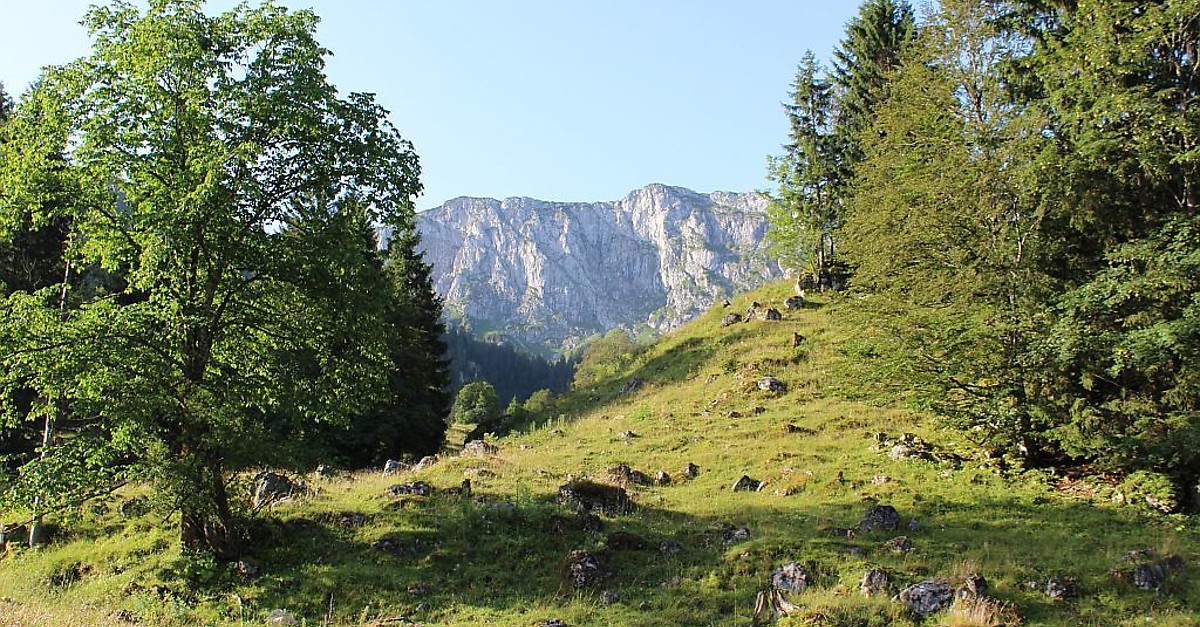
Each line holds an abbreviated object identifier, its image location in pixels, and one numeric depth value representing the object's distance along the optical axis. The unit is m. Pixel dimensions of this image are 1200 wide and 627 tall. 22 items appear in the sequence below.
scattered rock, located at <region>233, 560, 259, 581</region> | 14.66
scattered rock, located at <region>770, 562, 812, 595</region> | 12.76
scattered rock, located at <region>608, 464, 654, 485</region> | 21.34
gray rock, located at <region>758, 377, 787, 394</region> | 31.60
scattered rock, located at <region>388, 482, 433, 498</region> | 19.03
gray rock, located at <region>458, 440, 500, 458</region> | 28.39
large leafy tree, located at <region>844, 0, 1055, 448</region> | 17.78
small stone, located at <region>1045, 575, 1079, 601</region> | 11.67
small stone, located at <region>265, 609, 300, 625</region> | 12.47
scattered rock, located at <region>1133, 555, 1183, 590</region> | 11.83
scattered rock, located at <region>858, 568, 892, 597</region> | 12.12
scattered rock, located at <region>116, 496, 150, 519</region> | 14.26
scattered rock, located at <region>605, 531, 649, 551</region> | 15.53
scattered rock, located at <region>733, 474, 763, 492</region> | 20.39
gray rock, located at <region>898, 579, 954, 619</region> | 11.30
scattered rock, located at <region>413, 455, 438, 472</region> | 23.94
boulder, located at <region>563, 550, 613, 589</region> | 13.98
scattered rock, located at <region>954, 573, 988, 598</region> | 11.30
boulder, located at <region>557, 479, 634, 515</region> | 18.27
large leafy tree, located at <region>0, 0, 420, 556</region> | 13.49
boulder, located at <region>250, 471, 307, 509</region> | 17.71
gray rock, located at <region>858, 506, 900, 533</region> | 15.73
